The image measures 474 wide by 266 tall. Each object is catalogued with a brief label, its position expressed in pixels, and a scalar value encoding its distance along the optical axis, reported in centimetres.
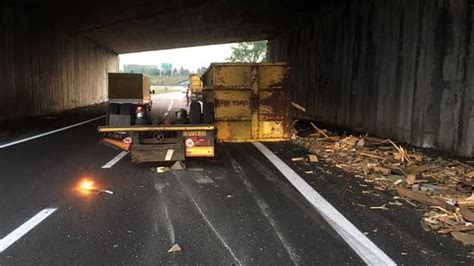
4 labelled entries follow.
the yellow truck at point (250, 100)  1306
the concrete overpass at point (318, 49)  1059
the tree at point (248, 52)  7194
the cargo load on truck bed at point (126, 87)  2422
